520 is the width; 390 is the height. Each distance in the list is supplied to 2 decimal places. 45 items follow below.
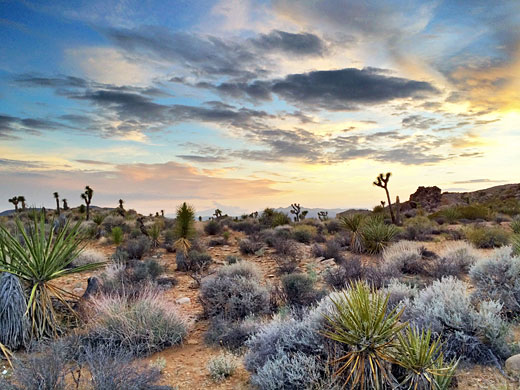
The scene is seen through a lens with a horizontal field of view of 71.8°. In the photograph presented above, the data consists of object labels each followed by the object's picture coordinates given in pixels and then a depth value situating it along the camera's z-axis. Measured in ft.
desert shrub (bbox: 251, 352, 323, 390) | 14.03
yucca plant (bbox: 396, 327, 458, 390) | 13.30
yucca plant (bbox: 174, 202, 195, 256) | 45.96
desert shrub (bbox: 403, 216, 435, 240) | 56.22
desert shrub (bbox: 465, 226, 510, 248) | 46.85
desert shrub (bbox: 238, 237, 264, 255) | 49.42
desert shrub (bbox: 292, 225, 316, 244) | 56.39
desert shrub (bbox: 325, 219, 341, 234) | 68.45
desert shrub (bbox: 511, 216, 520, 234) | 51.23
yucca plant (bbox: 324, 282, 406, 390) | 13.23
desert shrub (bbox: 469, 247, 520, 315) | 22.26
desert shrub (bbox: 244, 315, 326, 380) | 15.26
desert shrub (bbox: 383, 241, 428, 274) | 32.65
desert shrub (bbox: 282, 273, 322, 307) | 24.65
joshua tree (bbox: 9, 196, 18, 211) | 126.37
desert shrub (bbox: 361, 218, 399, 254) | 45.85
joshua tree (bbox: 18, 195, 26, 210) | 126.16
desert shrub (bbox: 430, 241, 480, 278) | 30.91
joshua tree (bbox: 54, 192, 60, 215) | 124.71
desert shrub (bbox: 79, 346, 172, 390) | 12.69
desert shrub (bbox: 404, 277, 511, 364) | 16.70
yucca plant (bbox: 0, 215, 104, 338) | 20.34
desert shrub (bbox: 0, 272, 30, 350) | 19.67
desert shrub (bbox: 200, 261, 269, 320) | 24.70
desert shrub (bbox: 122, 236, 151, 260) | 47.50
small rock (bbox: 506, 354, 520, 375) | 15.24
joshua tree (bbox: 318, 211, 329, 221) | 117.06
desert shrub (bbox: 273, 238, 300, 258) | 45.06
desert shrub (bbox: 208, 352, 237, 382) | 16.55
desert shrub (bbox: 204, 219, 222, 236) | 69.51
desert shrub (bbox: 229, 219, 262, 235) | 72.28
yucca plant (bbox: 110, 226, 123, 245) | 57.06
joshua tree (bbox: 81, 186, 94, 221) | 97.28
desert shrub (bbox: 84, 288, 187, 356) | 19.76
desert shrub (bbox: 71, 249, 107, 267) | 42.45
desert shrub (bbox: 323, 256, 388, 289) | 28.73
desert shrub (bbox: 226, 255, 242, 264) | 42.25
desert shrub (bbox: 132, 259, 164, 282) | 33.78
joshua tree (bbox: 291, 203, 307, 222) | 106.63
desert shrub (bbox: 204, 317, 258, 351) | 20.25
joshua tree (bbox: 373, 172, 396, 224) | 76.46
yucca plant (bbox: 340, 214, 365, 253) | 46.78
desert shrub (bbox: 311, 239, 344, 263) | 42.40
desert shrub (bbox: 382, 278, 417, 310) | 21.45
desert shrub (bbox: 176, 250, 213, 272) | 40.73
